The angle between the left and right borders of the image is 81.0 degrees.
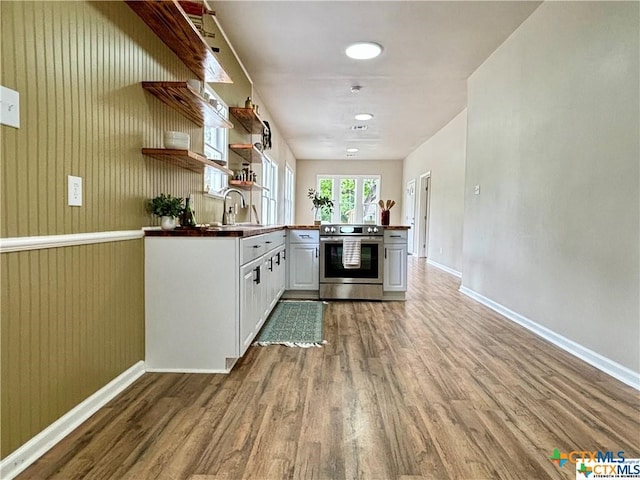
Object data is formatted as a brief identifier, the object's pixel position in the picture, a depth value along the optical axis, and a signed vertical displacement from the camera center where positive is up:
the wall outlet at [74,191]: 1.55 +0.11
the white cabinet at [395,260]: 4.22 -0.42
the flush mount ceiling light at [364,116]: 6.28 +1.81
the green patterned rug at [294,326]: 2.78 -0.89
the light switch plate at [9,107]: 1.21 +0.36
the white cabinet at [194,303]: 2.18 -0.49
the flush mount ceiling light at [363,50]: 3.72 +1.76
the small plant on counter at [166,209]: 2.22 +0.06
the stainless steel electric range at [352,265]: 4.19 -0.47
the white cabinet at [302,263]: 4.27 -0.47
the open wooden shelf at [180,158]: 2.14 +0.38
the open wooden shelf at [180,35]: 1.91 +1.08
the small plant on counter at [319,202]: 4.92 +0.26
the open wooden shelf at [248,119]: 3.76 +1.09
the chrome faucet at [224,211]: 3.29 +0.08
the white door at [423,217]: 8.56 +0.15
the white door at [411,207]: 9.55 +0.42
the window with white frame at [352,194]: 11.23 +0.85
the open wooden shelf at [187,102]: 2.10 +0.74
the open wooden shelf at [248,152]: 3.83 +0.75
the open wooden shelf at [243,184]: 3.81 +0.38
